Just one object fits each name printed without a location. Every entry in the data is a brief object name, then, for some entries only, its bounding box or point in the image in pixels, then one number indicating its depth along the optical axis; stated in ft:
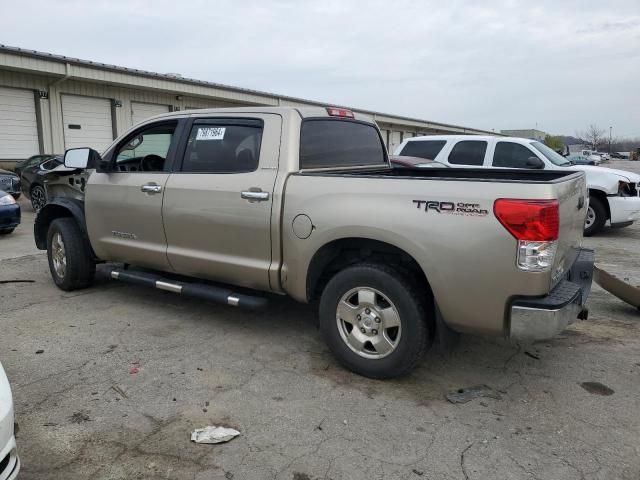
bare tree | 398.01
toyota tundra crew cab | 9.93
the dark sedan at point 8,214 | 31.50
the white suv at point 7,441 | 6.93
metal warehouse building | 54.19
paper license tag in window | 14.44
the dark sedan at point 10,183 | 45.25
